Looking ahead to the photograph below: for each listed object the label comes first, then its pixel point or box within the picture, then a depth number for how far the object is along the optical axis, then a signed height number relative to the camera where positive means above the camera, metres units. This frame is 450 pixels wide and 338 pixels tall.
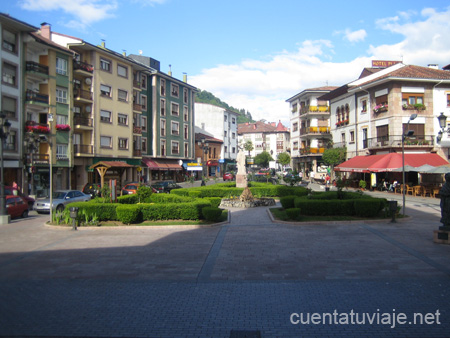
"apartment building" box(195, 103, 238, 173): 67.44 +9.87
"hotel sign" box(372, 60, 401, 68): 43.81 +14.08
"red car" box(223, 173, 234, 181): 45.61 -0.36
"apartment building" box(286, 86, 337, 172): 50.81 +7.13
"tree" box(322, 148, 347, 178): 40.75 +2.26
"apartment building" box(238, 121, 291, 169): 97.31 +10.71
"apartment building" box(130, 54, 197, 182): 46.59 +7.12
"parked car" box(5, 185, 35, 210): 20.87 -1.13
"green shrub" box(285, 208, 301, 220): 14.44 -1.61
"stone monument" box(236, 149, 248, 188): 25.72 +0.02
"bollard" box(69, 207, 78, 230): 13.96 -1.59
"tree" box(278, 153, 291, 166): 63.81 +2.82
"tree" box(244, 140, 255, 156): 87.06 +7.16
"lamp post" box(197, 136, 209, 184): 59.45 +2.21
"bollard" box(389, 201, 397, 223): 14.12 -1.34
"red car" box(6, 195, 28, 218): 18.44 -1.73
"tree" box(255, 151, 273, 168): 83.00 +3.90
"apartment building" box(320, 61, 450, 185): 32.28 +6.36
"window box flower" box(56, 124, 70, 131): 31.38 +4.30
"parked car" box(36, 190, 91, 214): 20.58 -1.57
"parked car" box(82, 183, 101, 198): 25.80 -1.23
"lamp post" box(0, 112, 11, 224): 16.53 -1.04
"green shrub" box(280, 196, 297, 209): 16.86 -1.33
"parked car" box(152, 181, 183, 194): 32.19 -1.12
